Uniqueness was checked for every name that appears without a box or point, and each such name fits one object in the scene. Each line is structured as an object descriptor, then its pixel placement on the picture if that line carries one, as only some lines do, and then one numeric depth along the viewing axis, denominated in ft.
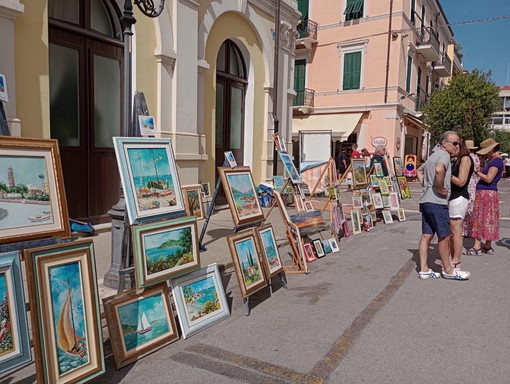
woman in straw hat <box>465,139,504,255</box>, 20.86
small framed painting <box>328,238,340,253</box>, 22.10
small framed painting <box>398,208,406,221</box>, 31.90
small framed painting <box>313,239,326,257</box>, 20.93
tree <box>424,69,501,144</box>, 69.56
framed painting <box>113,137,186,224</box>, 10.98
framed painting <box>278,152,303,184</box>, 23.66
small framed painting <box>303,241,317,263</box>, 20.01
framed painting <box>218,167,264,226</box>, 14.16
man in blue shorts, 15.94
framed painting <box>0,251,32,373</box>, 7.74
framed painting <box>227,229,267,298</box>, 13.00
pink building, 65.21
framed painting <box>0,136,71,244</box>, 8.05
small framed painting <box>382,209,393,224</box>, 30.76
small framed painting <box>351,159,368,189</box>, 26.53
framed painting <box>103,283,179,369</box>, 9.77
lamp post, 14.12
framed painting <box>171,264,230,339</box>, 11.47
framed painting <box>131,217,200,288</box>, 10.41
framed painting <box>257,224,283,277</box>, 14.70
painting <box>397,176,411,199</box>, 41.34
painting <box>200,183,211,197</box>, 29.94
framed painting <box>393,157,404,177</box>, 46.83
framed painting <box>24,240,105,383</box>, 7.80
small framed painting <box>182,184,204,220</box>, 24.49
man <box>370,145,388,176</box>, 33.55
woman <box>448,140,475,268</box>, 16.93
